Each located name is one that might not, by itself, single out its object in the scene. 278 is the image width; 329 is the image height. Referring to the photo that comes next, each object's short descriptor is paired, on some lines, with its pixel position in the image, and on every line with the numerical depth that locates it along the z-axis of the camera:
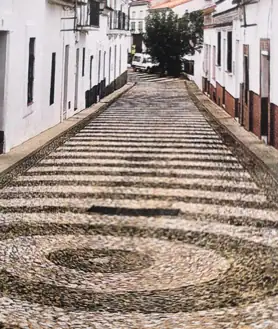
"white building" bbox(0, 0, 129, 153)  11.46
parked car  45.20
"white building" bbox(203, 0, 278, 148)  12.95
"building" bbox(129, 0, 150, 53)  66.25
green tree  40.28
